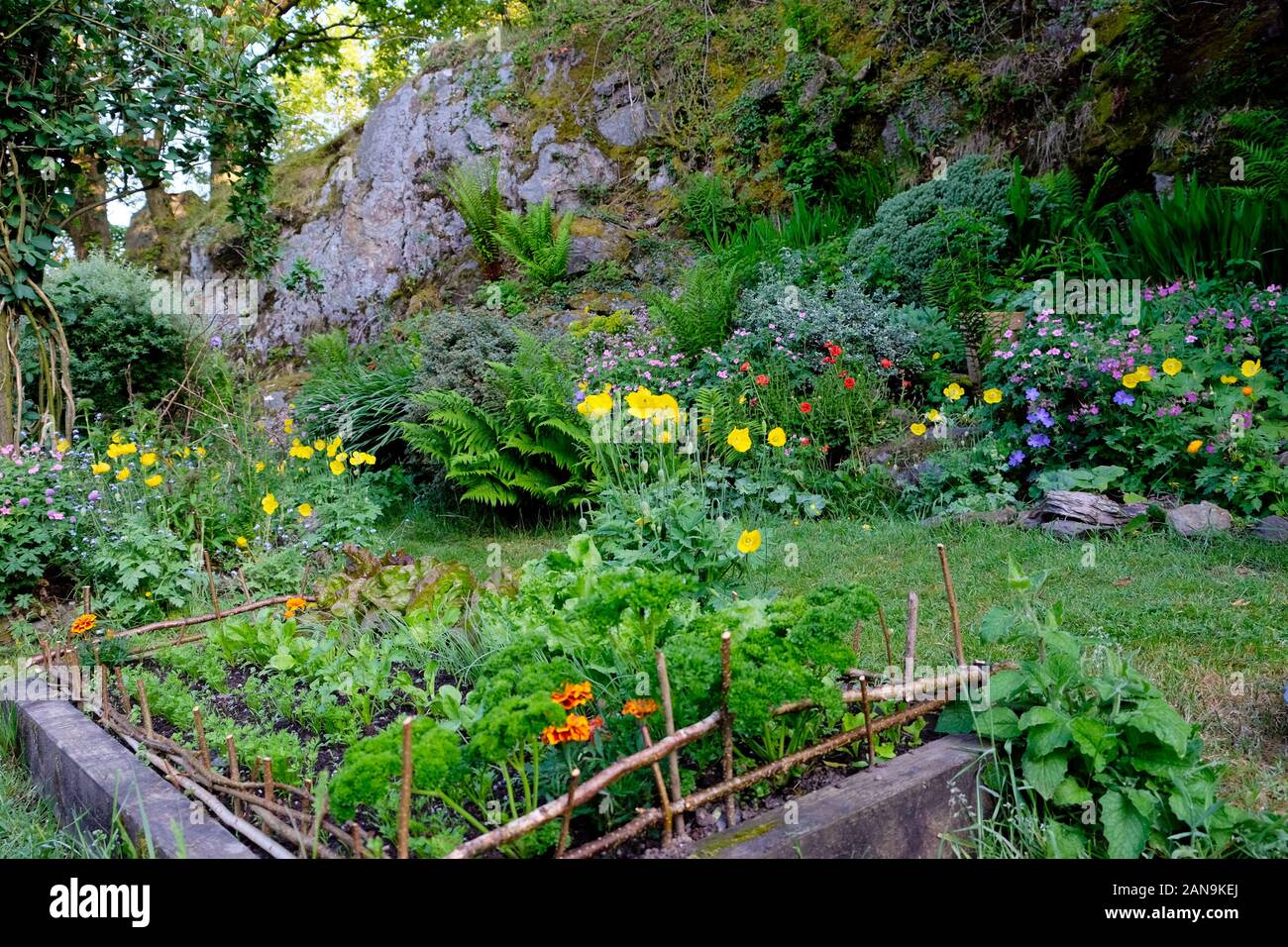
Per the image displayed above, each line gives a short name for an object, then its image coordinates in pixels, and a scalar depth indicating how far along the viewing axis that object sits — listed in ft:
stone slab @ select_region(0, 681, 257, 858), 5.82
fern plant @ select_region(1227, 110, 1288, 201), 18.20
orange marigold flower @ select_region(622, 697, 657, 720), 5.53
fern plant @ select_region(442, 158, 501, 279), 31.86
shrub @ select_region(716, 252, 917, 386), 19.15
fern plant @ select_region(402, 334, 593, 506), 17.75
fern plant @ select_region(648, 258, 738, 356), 21.13
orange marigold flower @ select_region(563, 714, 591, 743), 5.32
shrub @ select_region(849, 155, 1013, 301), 21.63
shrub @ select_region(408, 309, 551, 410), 20.11
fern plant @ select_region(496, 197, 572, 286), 28.22
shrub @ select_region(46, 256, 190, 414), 29.25
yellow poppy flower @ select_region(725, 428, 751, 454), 10.88
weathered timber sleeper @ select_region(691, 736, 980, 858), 5.16
